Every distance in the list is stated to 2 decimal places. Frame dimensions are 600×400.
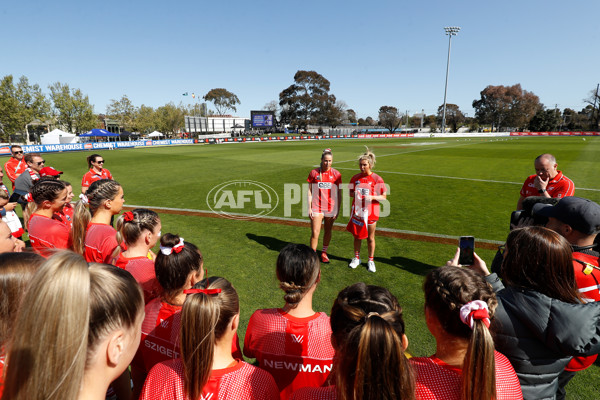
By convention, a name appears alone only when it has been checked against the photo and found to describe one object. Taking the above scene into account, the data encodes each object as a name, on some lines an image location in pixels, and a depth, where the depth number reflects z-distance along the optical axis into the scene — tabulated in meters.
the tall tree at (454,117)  102.81
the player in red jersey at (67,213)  4.30
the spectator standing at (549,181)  5.07
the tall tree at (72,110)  56.09
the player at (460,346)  1.34
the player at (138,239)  2.91
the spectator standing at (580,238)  2.44
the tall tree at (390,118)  113.19
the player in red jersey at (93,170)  7.08
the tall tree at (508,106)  90.00
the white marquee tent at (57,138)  47.56
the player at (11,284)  1.47
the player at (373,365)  1.21
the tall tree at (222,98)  112.62
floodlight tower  56.46
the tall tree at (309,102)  97.38
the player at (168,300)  2.23
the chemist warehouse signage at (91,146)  34.47
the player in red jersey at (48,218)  3.60
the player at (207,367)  1.55
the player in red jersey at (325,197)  6.05
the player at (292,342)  2.09
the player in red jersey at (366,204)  5.49
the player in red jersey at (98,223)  3.44
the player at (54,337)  0.99
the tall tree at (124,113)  69.46
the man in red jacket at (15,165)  9.00
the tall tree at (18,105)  45.81
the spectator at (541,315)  1.73
